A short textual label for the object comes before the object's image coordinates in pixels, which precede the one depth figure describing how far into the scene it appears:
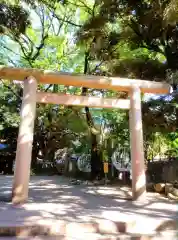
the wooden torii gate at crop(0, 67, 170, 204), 4.11
